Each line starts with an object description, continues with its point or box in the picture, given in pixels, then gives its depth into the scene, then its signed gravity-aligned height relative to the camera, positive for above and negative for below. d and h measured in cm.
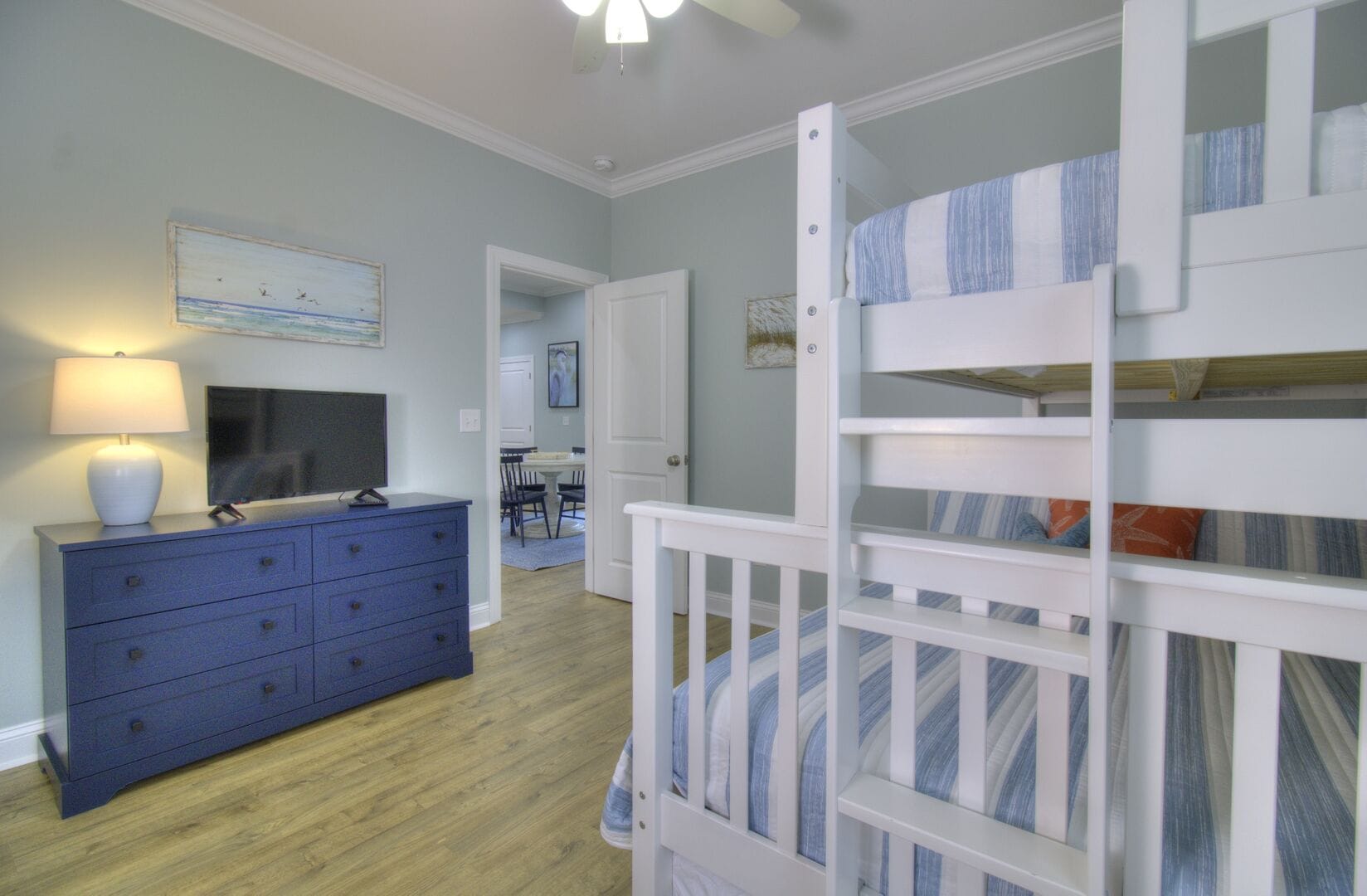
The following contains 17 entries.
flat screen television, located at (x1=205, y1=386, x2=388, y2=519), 222 -4
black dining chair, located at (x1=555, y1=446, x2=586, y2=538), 582 -56
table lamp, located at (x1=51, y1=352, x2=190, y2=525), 183 +6
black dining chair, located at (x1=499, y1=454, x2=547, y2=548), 524 -51
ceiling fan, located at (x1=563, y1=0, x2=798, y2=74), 182 +129
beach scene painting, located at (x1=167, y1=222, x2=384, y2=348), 226 +59
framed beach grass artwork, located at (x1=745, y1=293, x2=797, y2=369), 316 +55
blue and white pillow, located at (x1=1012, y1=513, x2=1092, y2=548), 178 -31
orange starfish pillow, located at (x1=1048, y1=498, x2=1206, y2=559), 176 -28
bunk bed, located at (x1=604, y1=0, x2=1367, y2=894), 66 -19
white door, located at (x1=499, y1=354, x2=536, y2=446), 730 +42
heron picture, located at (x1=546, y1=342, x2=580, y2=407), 677 +67
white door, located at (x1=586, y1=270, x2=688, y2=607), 350 +15
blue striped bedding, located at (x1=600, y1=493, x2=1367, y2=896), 75 -49
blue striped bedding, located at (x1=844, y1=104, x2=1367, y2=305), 67 +29
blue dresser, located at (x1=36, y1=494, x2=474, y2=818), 174 -65
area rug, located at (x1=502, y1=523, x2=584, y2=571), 468 -97
